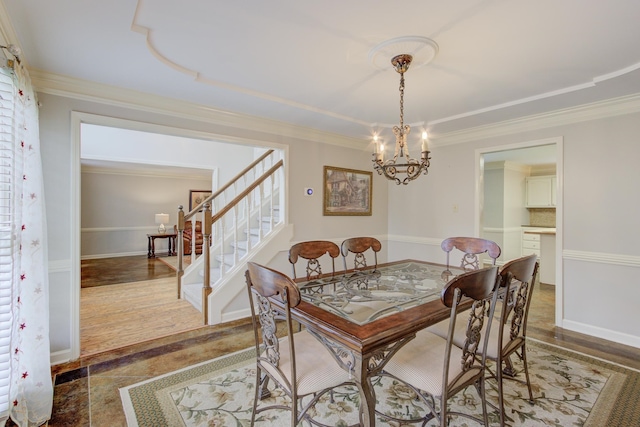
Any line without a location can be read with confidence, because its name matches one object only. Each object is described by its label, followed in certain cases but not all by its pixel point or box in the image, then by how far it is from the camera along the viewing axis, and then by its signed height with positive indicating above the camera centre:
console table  7.25 -0.90
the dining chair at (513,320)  1.52 -0.66
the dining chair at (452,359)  1.28 -0.79
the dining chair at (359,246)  2.64 -0.35
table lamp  7.54 -0.29
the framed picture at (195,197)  8.35 +0.31
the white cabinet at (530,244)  6.07 -0.71
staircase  3.18 -0.51
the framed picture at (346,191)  4.06 +0.25
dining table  1.25 -0.53
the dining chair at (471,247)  2.61 -0.35
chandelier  2.01 +0.41
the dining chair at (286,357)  1.34 -0.79
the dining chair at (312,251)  2.33 -0.35
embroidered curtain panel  1.63 -0.35
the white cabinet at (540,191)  6.21 +0.40
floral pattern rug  1.75 -1.25
